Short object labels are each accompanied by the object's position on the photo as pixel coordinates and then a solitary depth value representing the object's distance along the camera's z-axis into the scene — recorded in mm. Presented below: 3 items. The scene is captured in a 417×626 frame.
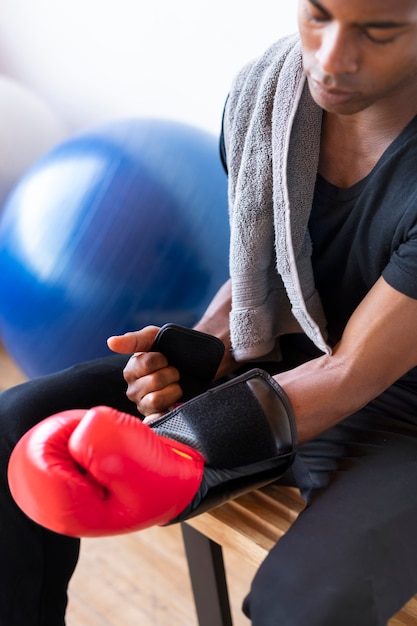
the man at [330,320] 1269
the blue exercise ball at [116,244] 1923
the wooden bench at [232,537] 1453
